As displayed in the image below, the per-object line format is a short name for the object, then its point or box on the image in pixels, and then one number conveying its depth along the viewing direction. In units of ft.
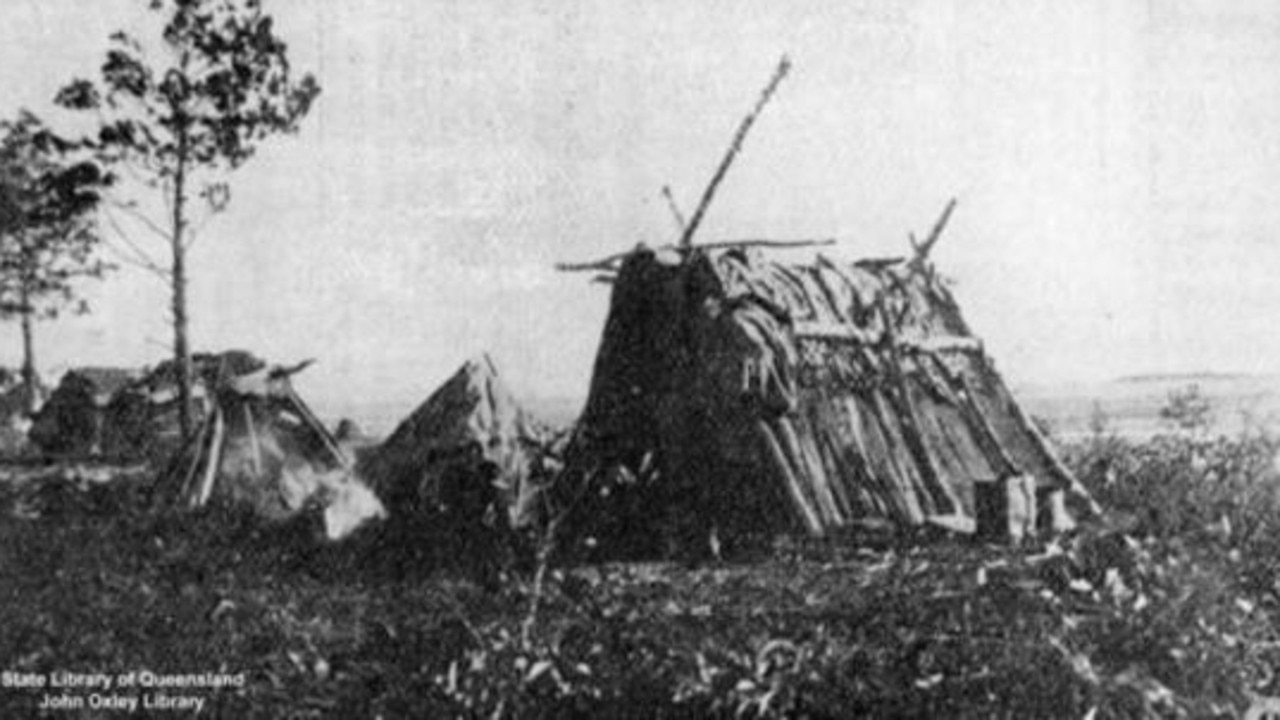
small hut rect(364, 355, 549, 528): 37.17
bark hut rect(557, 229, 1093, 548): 35.99
